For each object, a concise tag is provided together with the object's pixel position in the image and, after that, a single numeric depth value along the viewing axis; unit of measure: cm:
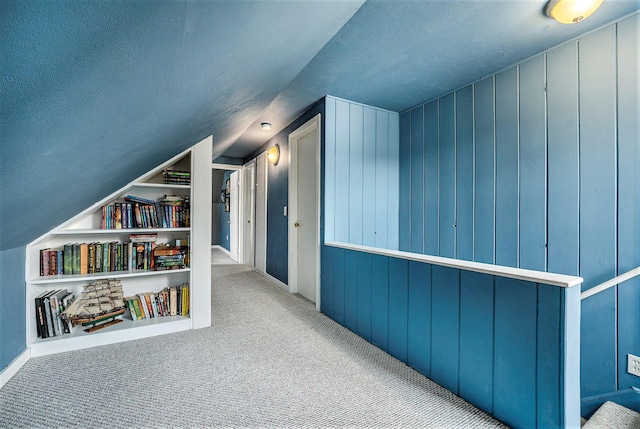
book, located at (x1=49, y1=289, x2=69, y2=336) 196
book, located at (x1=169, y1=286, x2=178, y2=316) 240
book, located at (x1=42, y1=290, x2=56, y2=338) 194
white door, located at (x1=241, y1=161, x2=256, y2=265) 505
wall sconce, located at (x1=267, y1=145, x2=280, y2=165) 388
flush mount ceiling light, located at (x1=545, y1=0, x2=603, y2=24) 143
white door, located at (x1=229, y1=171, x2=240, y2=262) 588
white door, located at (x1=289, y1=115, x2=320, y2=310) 296
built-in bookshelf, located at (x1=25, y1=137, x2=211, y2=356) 204
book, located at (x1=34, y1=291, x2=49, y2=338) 192
